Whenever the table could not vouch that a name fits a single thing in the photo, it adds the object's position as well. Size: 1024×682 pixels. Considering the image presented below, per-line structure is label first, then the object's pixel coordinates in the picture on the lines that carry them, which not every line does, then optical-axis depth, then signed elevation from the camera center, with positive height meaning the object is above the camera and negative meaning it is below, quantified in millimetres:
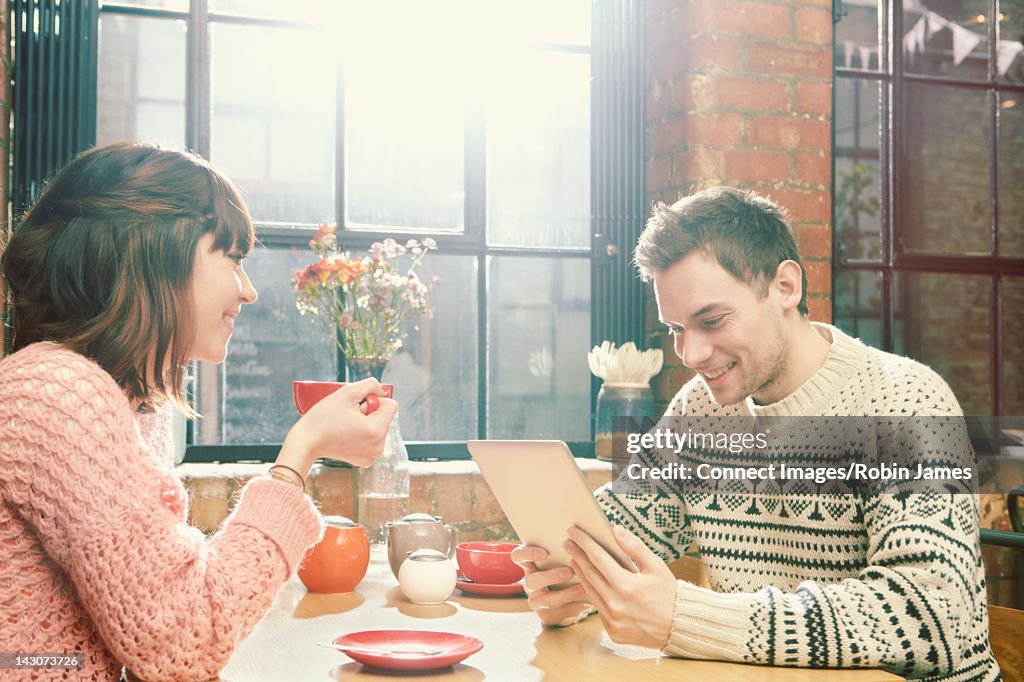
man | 1157 -266
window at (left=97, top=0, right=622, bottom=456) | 2547 +523
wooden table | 1108 -378
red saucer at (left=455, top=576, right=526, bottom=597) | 1548 -383
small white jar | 1463 -347
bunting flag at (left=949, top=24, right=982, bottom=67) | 2918 +935
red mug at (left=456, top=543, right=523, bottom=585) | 1575 -354
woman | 1025 -99
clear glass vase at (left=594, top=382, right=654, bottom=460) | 2523 -149
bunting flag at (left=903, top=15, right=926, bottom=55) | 2883 +930
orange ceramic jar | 1550 -343
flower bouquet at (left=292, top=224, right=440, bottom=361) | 2340 +143
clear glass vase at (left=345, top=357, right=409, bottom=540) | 1925 -272
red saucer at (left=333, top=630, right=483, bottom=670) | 1090 -354
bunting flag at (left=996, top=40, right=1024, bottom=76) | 2955 +913
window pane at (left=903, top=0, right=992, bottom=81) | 2889 +941
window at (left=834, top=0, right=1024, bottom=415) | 2818 +489
